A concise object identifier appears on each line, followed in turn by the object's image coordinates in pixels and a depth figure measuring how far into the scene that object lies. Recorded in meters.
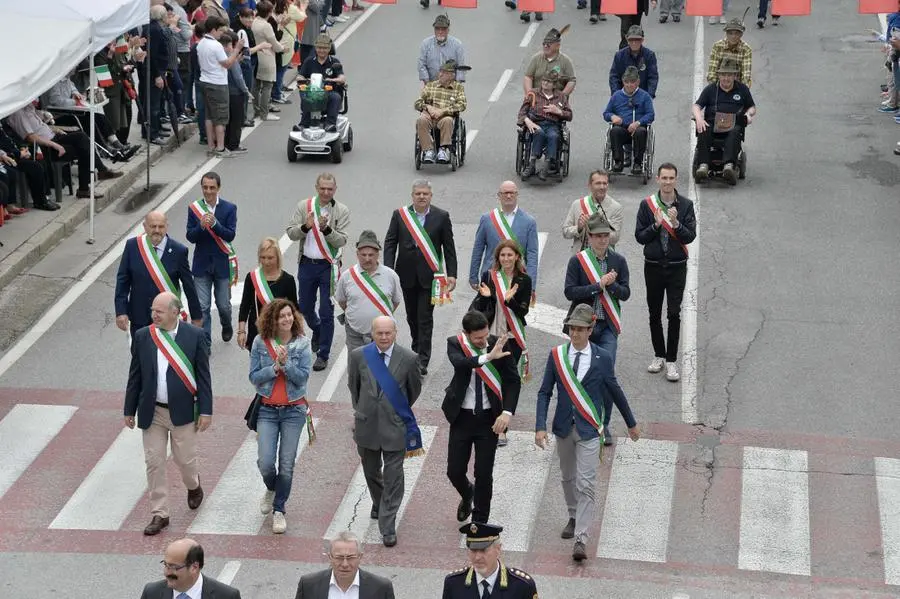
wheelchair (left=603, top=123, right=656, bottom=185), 21.84
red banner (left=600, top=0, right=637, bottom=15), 24.44
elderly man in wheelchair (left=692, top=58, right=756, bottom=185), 21.42
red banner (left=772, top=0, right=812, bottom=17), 23.83
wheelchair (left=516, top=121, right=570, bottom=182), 22.00
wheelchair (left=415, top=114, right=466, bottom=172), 22.50
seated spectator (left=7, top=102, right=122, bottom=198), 20.52
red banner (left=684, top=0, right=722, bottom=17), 23.78
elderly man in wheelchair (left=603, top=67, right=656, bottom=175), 21.38
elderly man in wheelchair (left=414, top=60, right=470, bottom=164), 22.19
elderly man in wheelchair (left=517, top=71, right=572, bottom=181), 21.72
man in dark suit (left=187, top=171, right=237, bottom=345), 16.06
